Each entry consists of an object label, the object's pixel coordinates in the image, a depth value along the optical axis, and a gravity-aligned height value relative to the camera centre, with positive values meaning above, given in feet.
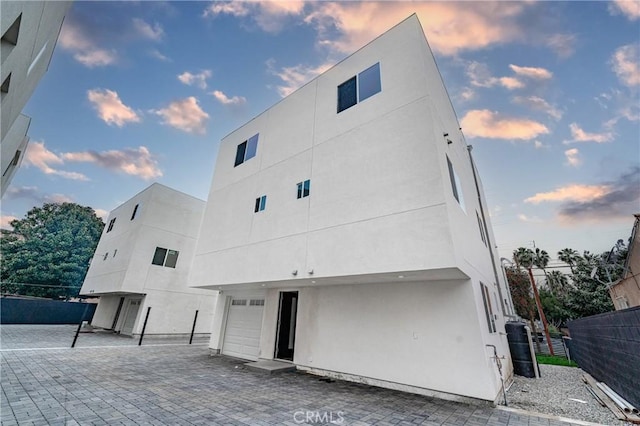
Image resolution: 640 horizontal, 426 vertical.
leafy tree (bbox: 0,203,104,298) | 67.82 +13.21
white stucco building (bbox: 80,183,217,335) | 45.21 +6.94
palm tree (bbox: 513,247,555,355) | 77.85 +19.64
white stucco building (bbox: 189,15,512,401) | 16.29 +5.69
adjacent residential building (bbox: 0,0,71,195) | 9.03 +10.86
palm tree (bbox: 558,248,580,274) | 91.77 +23.77
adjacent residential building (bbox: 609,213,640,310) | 37.55 +7.52
